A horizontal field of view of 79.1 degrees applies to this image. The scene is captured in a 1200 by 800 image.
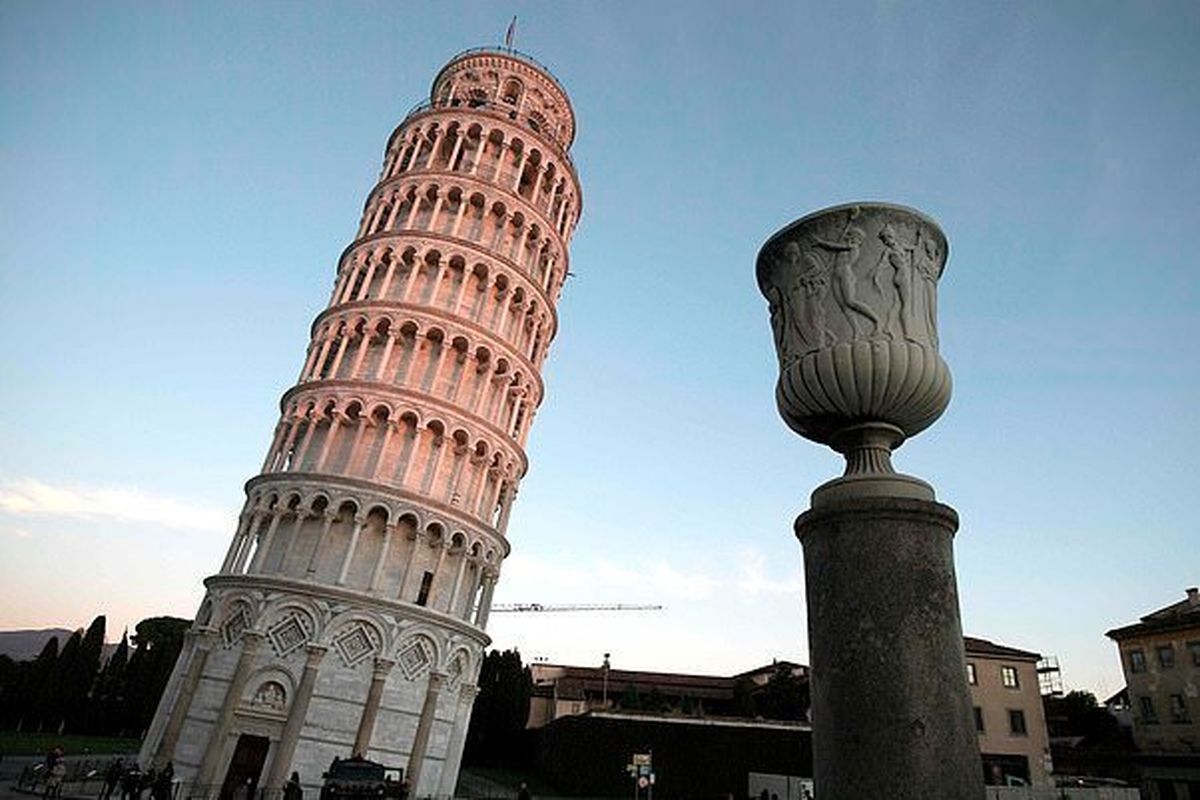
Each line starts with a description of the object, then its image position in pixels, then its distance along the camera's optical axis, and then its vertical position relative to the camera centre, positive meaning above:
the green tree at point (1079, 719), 57.61 +10.17
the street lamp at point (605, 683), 60.34 +8.13
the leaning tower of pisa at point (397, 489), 26.88 +9.98
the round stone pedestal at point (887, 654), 4.48 +1.01
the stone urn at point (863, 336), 5.40 +3.30
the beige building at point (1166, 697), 40.72 +9.06
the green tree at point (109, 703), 62.66 +0.95
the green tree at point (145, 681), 63.44 +3.05
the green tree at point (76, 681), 60.84 +2.19
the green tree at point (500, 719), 51.72 +3.40
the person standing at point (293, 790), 22.69 -1.30
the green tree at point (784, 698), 49.34 +7.28
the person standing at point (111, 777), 22.94 -1.72
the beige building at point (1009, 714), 42.53 +7.14
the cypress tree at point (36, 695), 59.88 +0.71
